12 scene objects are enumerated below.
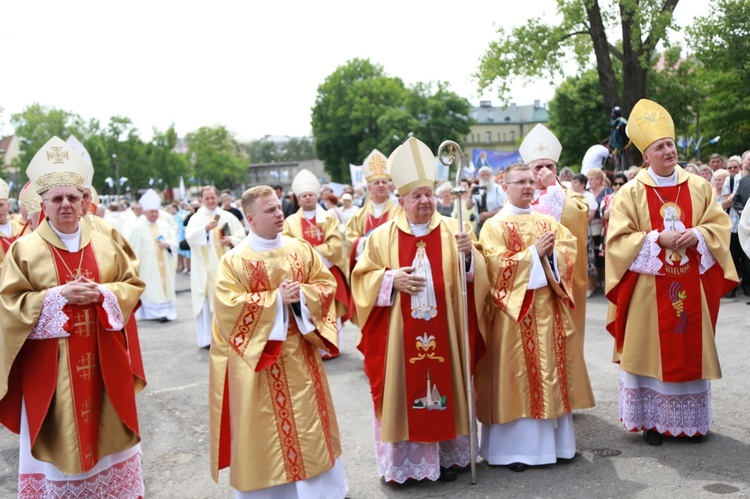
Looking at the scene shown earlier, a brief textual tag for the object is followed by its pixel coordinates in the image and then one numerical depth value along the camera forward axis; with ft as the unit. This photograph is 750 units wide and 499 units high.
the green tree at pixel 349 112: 210.79
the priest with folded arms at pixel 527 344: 18.06
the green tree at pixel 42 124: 233.14
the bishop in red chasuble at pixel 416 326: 17.42
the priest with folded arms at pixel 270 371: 15.48
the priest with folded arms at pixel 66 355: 15.97
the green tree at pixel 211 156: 274.36
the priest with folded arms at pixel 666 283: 18.97
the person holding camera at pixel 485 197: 42.87
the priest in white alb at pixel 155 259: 45.60
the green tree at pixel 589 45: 69.36
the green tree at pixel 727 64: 67.97
